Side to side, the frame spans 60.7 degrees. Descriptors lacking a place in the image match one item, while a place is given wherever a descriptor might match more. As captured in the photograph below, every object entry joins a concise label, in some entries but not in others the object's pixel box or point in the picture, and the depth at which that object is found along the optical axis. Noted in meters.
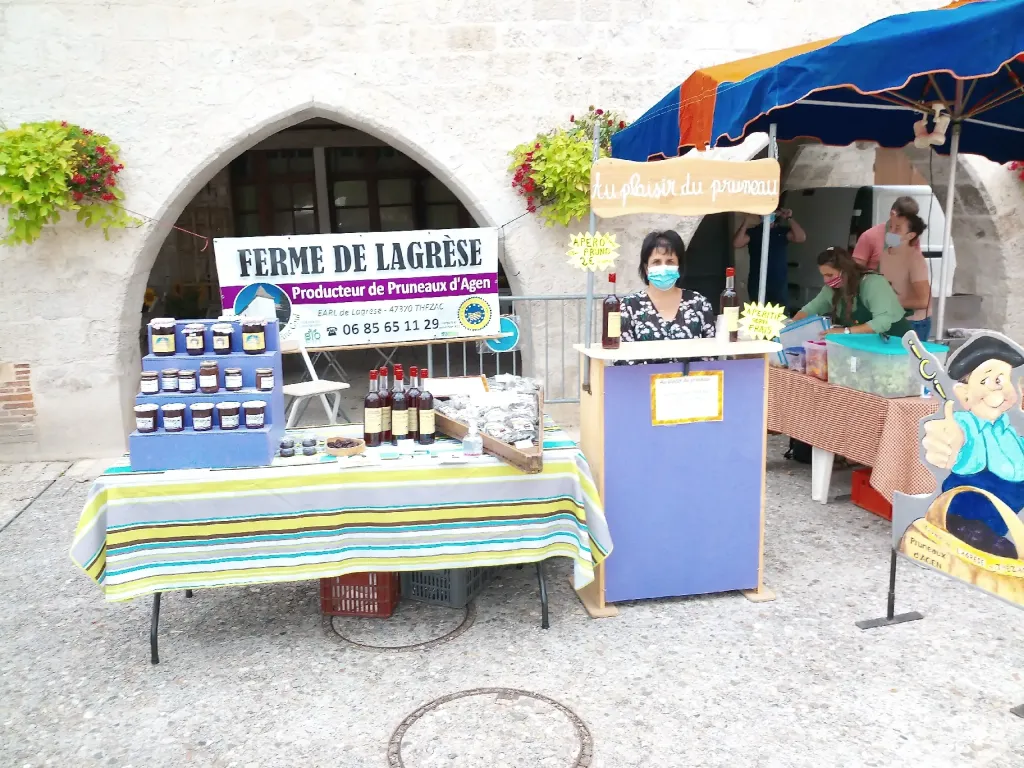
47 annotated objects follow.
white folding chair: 5.54
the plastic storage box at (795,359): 5.84
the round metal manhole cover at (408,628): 3.87
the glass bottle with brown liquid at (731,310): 4.17
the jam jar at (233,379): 3.80
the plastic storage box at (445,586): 4.10
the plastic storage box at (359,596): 4.06
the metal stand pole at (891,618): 3.87
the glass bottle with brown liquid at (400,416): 4.04
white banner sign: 6.21
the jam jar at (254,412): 3.76
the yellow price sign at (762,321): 4.05
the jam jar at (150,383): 3.77
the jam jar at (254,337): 3.84
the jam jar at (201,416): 3.72
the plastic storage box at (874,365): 5.00
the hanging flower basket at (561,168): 6.68
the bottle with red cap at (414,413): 4.06
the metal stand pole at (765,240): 4.37
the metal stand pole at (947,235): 5.45
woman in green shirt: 5.44
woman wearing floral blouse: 4.34
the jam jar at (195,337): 3.79
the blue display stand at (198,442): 3.73
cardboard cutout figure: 3.23
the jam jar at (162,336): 3.78
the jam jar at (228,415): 3.74
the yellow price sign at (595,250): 4.02
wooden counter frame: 3.91
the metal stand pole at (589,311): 4.14
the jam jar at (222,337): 3.82
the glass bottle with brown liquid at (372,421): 3.98
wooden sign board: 3.91
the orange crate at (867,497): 5.32
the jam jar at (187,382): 3.76
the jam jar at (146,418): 3.73
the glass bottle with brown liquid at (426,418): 4.00
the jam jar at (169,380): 3.77
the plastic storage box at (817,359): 5.56
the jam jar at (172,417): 3.72
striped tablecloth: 3.60
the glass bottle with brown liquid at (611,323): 3.97
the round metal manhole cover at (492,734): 3.04
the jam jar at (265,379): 3.84
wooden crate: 3.67
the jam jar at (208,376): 3.77
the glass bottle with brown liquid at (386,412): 4.04
